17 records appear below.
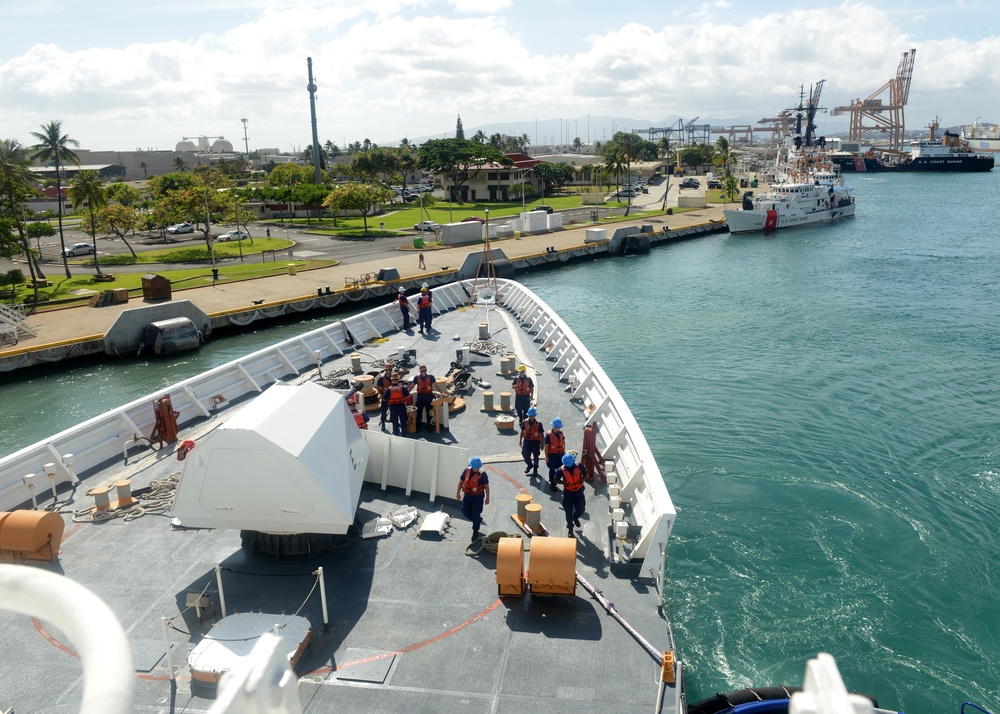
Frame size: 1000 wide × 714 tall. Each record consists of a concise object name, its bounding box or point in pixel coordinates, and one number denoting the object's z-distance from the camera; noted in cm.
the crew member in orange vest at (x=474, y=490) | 939
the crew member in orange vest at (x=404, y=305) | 2159
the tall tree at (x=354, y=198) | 6425
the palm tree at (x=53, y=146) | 4578
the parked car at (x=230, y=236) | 6276
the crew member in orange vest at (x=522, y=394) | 1379
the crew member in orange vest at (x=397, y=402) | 1320
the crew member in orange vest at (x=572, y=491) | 950
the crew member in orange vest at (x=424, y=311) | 2125
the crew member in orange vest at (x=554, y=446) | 1116
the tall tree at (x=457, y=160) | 9212
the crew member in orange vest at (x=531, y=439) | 1157
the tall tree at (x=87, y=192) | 4662
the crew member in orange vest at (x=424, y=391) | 1348
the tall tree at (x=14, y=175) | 4091
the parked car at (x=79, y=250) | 5699
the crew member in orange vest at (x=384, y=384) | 1360
